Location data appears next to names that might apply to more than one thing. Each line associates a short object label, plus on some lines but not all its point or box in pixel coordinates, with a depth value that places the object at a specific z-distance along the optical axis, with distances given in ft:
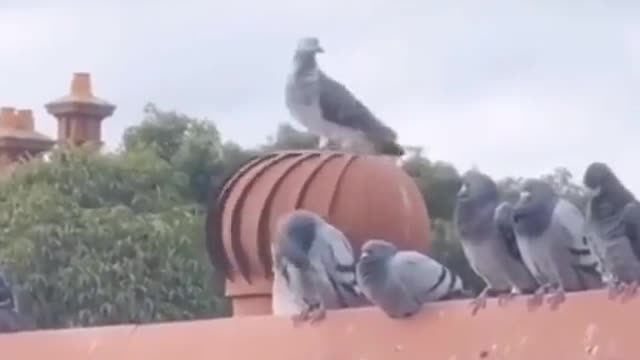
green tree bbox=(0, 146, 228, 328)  77.71
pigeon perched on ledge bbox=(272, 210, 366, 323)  29.63
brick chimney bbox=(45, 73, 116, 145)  103.30
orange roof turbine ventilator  35.04
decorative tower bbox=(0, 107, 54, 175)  102.63
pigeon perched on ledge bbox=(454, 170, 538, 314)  28.35
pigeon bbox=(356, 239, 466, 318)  26.61
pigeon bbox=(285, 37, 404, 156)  36.27
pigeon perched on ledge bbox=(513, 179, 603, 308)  26.84
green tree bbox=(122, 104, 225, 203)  99.50
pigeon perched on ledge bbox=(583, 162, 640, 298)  26.27
